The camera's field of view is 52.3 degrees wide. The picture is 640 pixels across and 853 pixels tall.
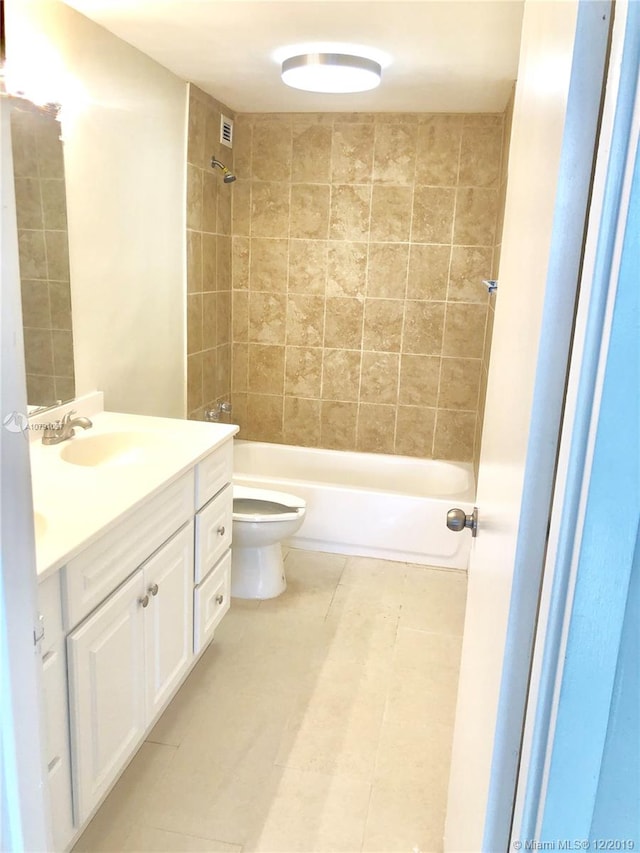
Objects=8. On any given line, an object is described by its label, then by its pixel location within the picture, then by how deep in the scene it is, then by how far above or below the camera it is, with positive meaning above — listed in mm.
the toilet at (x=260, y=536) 2756 -1060
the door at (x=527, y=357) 649 -78
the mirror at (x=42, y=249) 2002 +75
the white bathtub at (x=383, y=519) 3244 -1147
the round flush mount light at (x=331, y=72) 2510 +821
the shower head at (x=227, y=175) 3334 +547
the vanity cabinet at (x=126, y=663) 1476 -979
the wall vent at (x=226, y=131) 3448 +781
